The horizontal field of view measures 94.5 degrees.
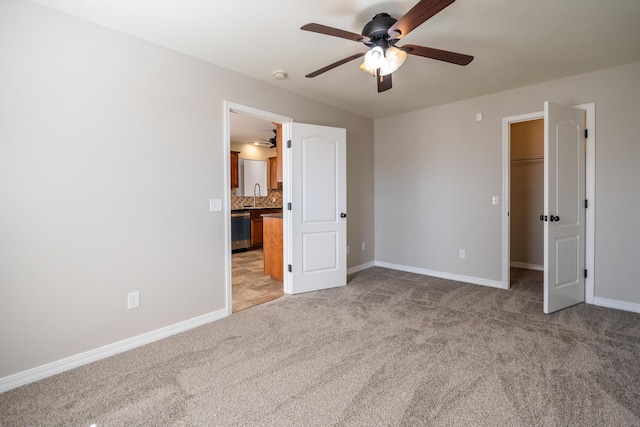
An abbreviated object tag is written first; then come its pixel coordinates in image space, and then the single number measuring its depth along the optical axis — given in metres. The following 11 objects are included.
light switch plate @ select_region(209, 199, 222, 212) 2.88
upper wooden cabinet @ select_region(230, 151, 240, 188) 6.94
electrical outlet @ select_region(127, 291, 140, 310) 2.37
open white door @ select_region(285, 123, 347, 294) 3.62
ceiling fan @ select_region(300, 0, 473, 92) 1.84
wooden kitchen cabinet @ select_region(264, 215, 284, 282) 4.10
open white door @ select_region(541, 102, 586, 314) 2.93
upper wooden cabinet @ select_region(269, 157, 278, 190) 7.77
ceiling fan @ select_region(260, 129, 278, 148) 6.20
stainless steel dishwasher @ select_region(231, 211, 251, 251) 6.35
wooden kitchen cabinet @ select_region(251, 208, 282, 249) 6.79
